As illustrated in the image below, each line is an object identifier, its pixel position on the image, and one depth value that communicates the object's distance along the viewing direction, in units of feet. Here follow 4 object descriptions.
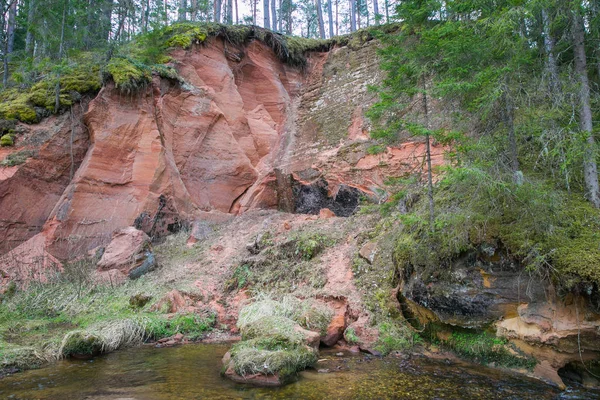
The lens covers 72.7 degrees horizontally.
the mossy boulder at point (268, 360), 19.47
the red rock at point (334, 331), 26.21
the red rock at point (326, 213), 47.60
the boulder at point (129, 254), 41.39
